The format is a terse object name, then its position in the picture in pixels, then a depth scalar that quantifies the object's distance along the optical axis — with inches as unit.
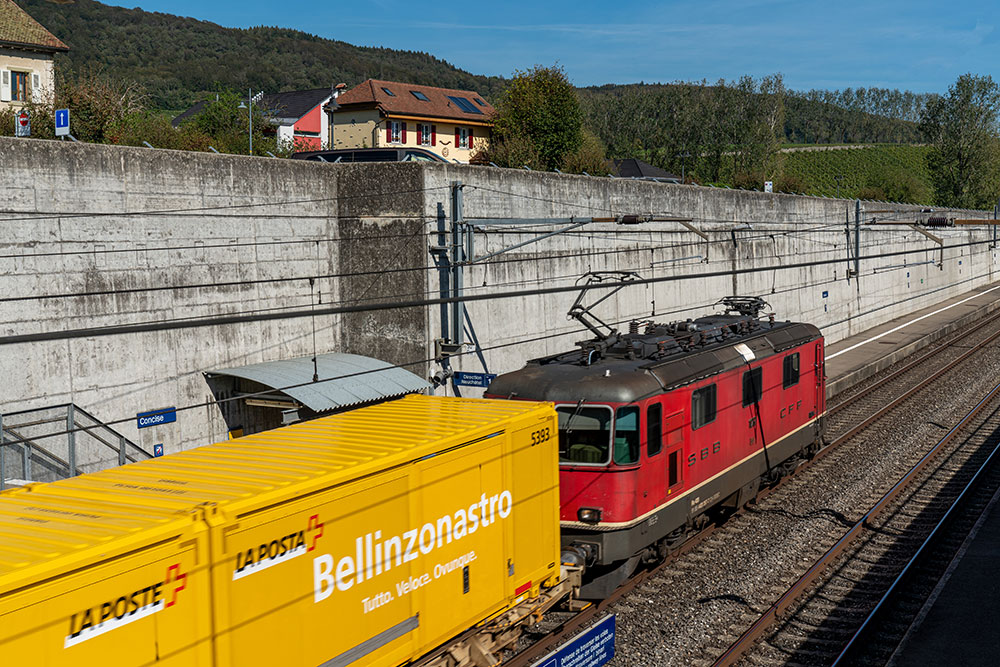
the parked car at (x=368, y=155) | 974.0
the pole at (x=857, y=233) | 1568.7
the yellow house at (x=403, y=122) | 2298.2
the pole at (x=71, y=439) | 529.0
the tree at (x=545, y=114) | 1987.0
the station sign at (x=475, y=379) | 732.7
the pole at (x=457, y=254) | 810.2
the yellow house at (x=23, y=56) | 1670.8
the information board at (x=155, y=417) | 639.8
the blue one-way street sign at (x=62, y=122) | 724.7
